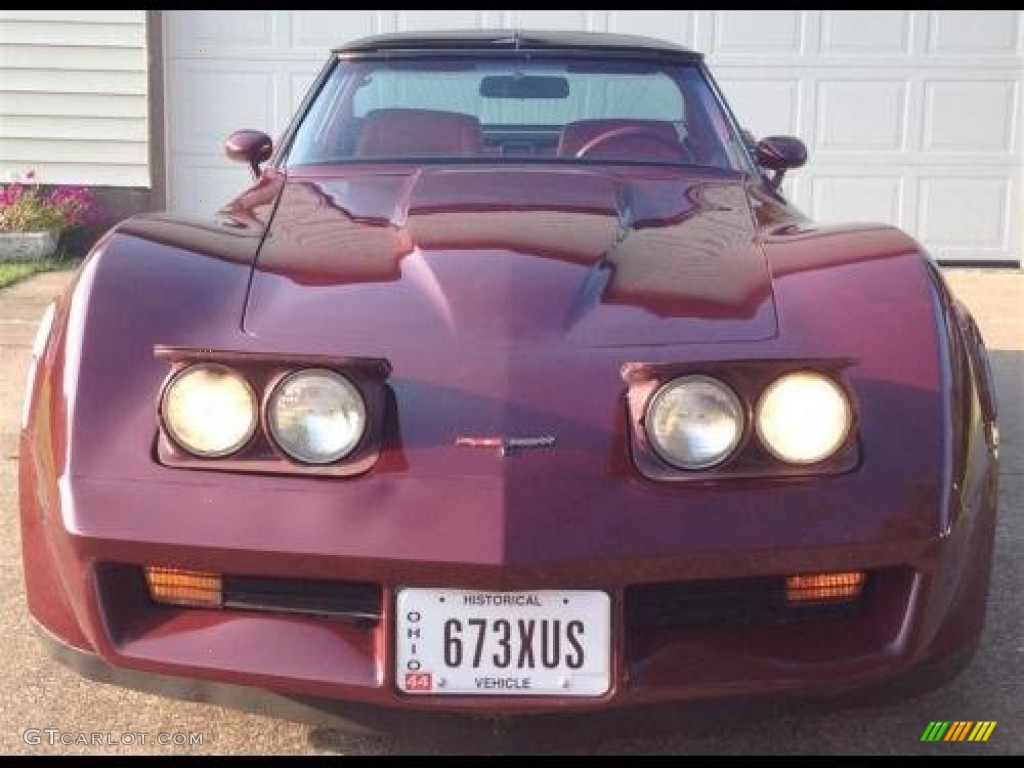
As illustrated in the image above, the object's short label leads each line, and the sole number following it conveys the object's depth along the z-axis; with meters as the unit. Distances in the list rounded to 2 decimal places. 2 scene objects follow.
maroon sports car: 2.12
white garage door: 9.27
